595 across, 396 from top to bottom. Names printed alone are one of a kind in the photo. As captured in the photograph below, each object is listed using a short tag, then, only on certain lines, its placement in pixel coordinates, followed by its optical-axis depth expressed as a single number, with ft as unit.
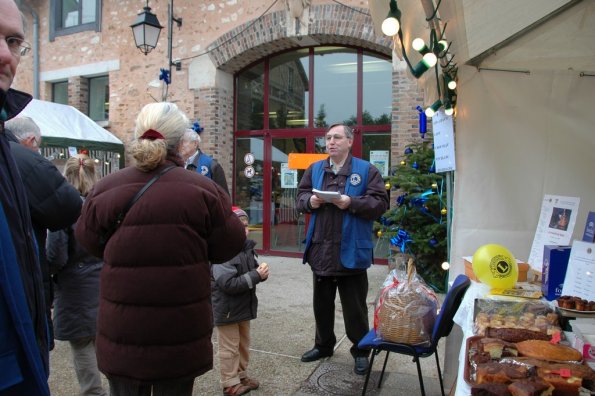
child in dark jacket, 10.62
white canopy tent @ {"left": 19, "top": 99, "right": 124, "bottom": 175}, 27.02
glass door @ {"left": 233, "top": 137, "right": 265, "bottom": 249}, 31.09
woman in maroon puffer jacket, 6.43
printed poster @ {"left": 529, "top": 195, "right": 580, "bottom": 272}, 10.54
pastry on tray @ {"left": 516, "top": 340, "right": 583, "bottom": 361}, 6.27
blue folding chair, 9.21
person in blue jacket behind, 14.75
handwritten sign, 12.00
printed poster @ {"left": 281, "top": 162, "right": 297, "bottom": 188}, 30.06
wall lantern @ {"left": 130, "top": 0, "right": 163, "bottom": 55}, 27.12
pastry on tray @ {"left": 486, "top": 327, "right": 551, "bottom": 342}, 7.00
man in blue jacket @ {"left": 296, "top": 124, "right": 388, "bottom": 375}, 12.25
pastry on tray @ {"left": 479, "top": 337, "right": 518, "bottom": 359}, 6.53
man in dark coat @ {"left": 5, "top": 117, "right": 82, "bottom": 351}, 7.22
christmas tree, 20.45
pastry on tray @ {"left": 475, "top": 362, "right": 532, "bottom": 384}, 5.77
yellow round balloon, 8.95
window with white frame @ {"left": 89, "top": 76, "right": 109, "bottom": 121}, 36.17
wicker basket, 9.45
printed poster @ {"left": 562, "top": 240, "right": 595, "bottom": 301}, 8.34
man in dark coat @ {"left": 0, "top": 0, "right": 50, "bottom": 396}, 3.67
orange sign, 29.14
